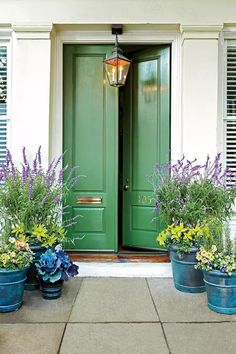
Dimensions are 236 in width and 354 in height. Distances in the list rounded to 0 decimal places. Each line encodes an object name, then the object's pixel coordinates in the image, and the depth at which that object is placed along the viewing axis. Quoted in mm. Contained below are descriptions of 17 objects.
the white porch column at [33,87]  3641
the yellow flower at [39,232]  3090
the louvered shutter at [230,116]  3818
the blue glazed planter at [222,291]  2682
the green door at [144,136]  3949
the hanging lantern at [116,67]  3555
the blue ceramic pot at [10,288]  2689
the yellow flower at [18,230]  3066
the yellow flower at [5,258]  2700
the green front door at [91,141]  3918
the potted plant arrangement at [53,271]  2932
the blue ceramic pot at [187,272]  3082
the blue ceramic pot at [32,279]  3192
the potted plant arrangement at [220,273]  2682
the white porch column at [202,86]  3617
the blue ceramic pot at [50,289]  2986
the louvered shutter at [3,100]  3844
